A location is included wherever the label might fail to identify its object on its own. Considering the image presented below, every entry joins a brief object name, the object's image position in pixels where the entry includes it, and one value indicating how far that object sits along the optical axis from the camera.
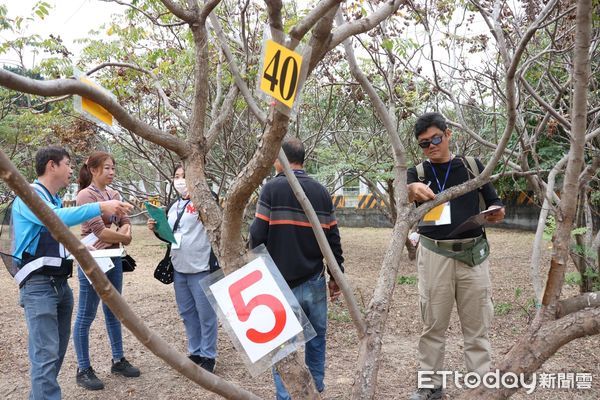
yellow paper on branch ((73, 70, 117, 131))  1.59
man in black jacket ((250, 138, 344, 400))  3.12
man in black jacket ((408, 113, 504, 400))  3.19
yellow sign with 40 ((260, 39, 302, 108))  1.58
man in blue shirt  2.88
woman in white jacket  3.88
